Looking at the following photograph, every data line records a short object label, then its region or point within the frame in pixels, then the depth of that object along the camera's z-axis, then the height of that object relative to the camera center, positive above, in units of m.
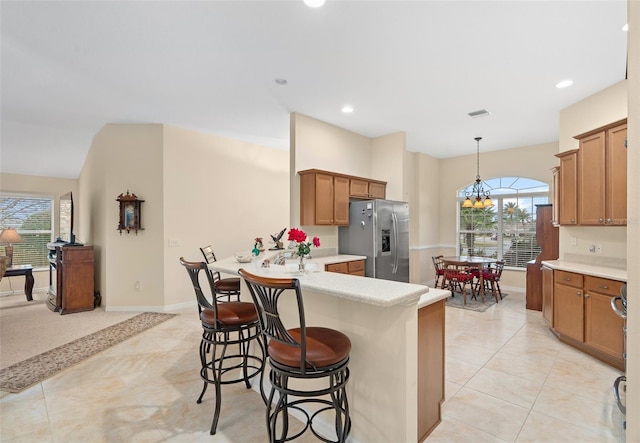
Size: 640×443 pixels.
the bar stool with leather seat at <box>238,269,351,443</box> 1.53 -0.68
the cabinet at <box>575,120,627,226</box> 3.16 +0.50
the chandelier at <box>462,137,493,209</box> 5.81 +0.63
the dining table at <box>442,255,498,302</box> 5.48 -0.73
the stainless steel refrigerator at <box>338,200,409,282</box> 4.78 -0.24
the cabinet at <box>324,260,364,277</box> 4.27 -0.65
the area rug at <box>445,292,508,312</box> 5.17 -1.41
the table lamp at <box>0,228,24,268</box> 6.68 -0.36
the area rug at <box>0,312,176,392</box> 2.83 -1.42
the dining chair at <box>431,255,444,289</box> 5.74 -0.88
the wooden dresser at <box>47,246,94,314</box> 4.90 -0.91
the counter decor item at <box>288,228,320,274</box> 2.29 -0.16
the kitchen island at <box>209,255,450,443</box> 1.65 -0.73
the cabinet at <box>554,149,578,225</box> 3.73 +0.42
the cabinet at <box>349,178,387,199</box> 5.14 +0.59
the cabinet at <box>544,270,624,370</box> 2.92 -0.97
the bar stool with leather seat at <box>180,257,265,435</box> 2.13 -0.69
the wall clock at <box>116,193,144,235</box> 4.89 +0.12
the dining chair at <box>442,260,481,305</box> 5.45 -0.90
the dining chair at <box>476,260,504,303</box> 5.61 -0.96
